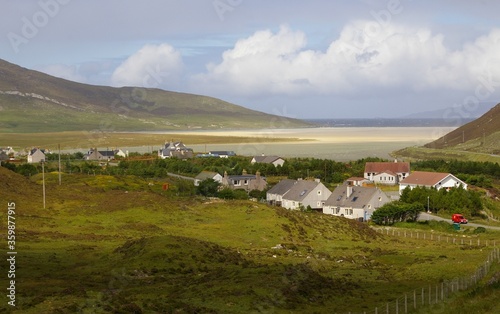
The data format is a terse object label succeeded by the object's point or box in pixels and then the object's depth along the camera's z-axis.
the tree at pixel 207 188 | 75.99
